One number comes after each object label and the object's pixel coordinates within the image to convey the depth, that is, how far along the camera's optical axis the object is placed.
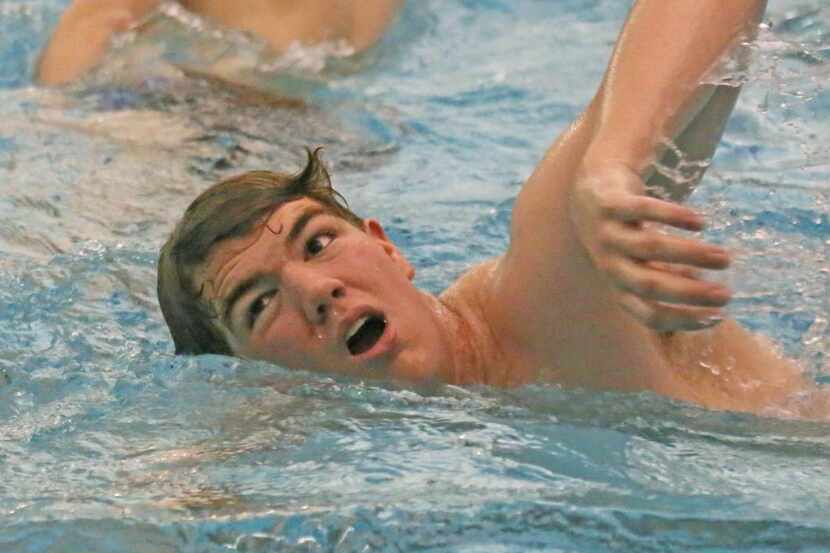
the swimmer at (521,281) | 4.15
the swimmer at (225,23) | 9.17
